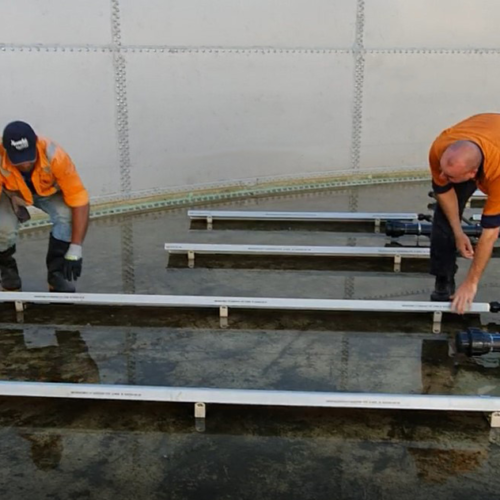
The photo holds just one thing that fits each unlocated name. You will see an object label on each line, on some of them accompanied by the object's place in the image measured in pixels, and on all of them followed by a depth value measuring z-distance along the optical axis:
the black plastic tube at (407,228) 4.81
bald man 2.87
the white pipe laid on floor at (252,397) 2.50
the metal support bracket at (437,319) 3.52
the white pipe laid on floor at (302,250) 4.57
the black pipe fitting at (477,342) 2.93
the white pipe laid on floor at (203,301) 3.55
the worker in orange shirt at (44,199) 3.25
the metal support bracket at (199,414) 2.56
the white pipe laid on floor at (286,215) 5.57
